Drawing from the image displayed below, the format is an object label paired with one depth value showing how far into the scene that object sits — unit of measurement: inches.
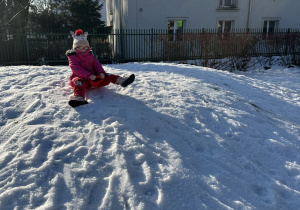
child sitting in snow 163.2
